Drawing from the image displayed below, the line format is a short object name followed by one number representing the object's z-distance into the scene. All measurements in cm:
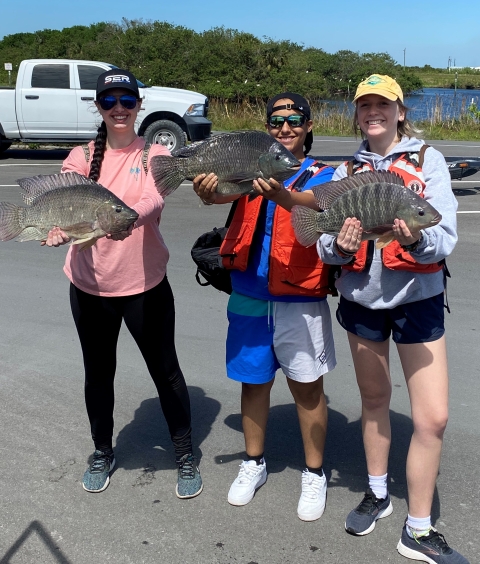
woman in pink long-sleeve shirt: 350
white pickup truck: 1652
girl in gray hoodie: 310
